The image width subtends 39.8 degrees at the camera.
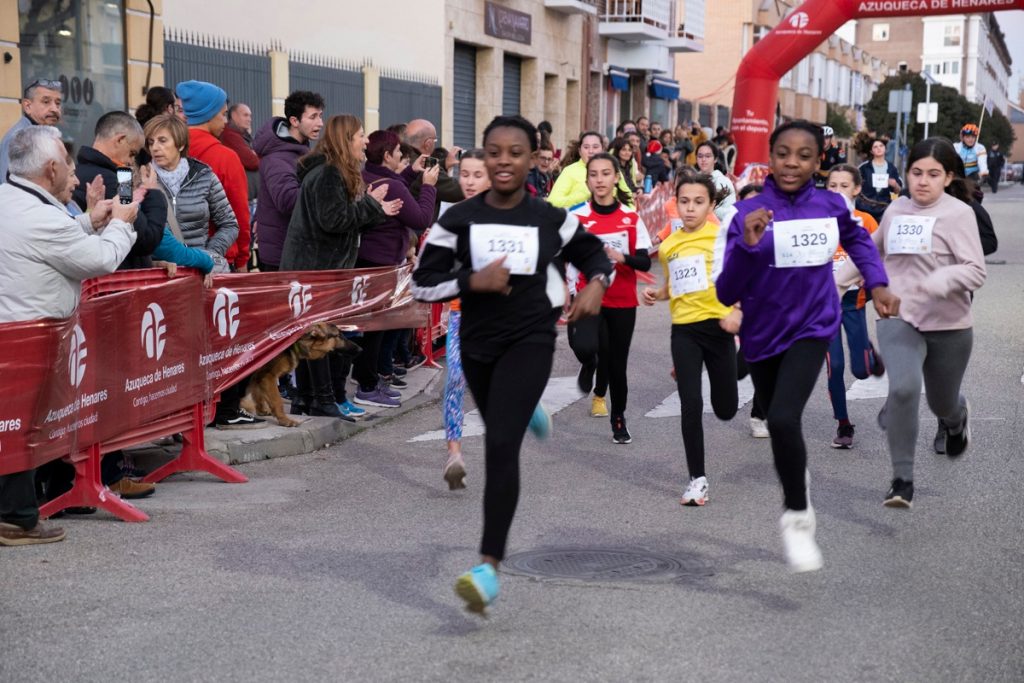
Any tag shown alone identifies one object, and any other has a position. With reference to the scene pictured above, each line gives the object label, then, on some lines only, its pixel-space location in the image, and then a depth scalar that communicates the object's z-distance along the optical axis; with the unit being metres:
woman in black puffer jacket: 9.15
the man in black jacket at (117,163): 7.56
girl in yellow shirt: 7.50
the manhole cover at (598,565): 5.82
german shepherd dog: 9.10
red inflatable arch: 24.69
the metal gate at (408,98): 26.28
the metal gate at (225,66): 18.58
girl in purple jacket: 5.88
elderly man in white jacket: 6.38
